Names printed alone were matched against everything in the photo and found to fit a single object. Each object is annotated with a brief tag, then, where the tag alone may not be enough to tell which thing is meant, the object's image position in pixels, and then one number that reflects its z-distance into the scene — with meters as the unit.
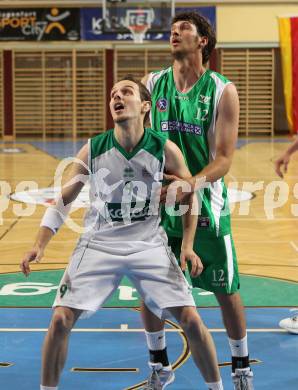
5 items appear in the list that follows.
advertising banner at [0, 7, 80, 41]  22.69
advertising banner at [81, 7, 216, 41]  22.69
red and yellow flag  22.81
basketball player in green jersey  4.12
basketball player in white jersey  3.59
